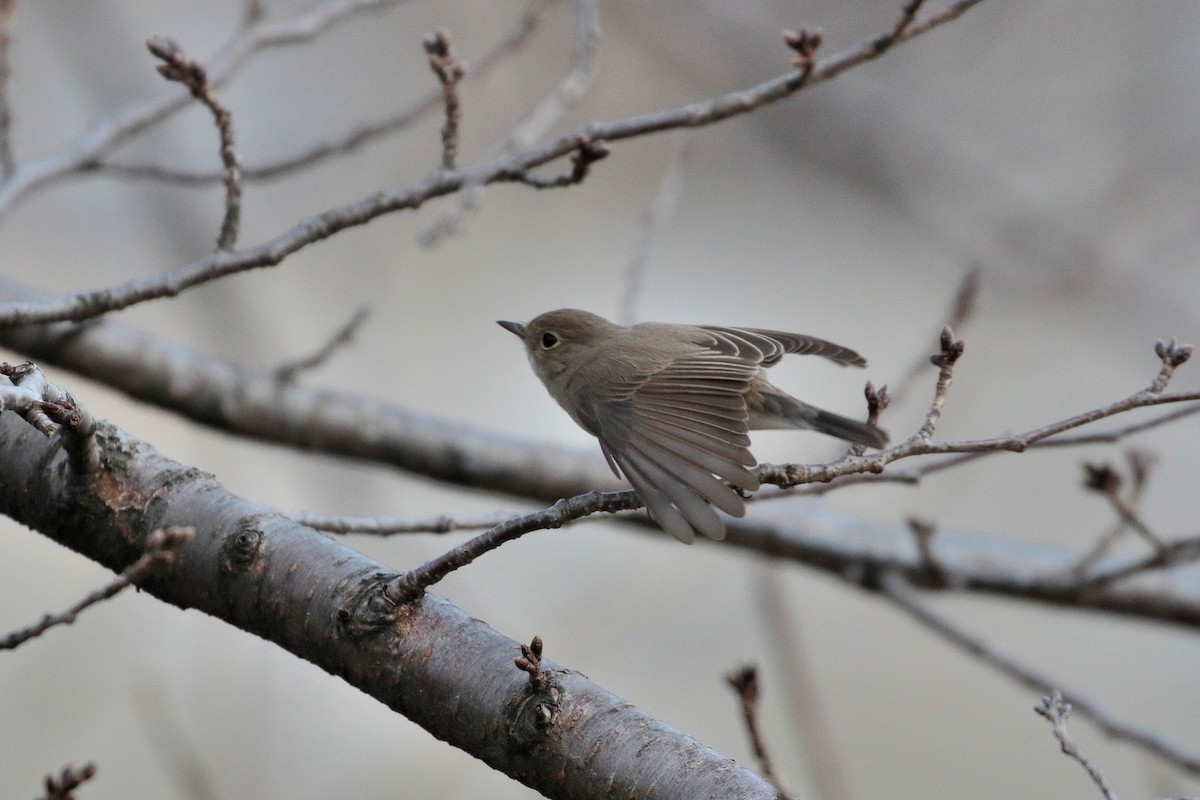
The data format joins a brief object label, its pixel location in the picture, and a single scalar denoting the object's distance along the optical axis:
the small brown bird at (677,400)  3.42
